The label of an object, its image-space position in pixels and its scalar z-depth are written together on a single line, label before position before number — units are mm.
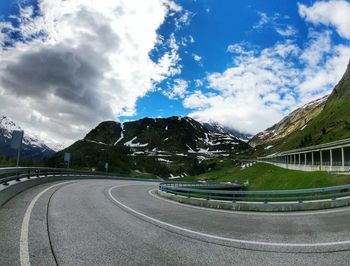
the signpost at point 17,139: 19625
